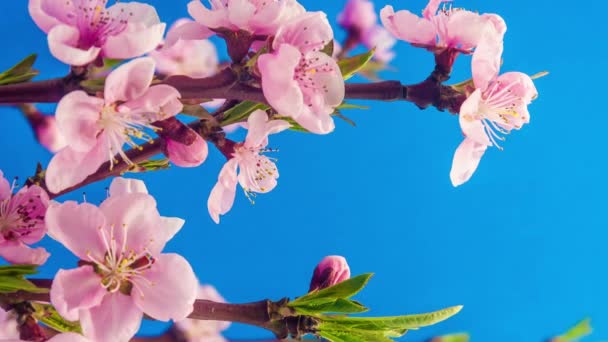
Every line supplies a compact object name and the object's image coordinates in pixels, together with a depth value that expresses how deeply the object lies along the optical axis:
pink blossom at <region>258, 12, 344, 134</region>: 0.32
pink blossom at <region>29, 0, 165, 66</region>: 0.31
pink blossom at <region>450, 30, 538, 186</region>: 0.34
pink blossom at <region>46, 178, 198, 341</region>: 0.33
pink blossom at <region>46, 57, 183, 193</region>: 0.32
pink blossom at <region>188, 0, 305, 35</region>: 0.33
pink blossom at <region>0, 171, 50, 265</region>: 0.35
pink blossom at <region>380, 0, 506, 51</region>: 0.35
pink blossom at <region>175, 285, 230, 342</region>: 0.45
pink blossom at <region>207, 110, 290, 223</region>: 0.34
